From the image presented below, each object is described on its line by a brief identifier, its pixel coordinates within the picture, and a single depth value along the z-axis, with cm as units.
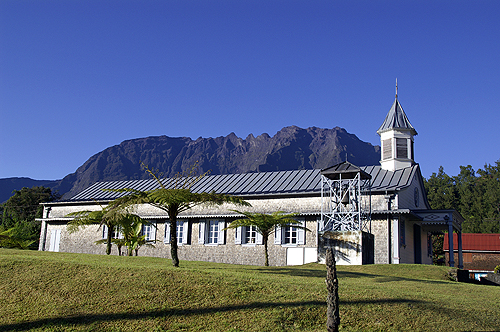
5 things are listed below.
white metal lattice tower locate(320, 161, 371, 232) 2192
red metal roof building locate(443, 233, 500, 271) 4056
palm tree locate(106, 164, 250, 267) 1371
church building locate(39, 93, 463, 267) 2194
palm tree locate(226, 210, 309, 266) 2052
